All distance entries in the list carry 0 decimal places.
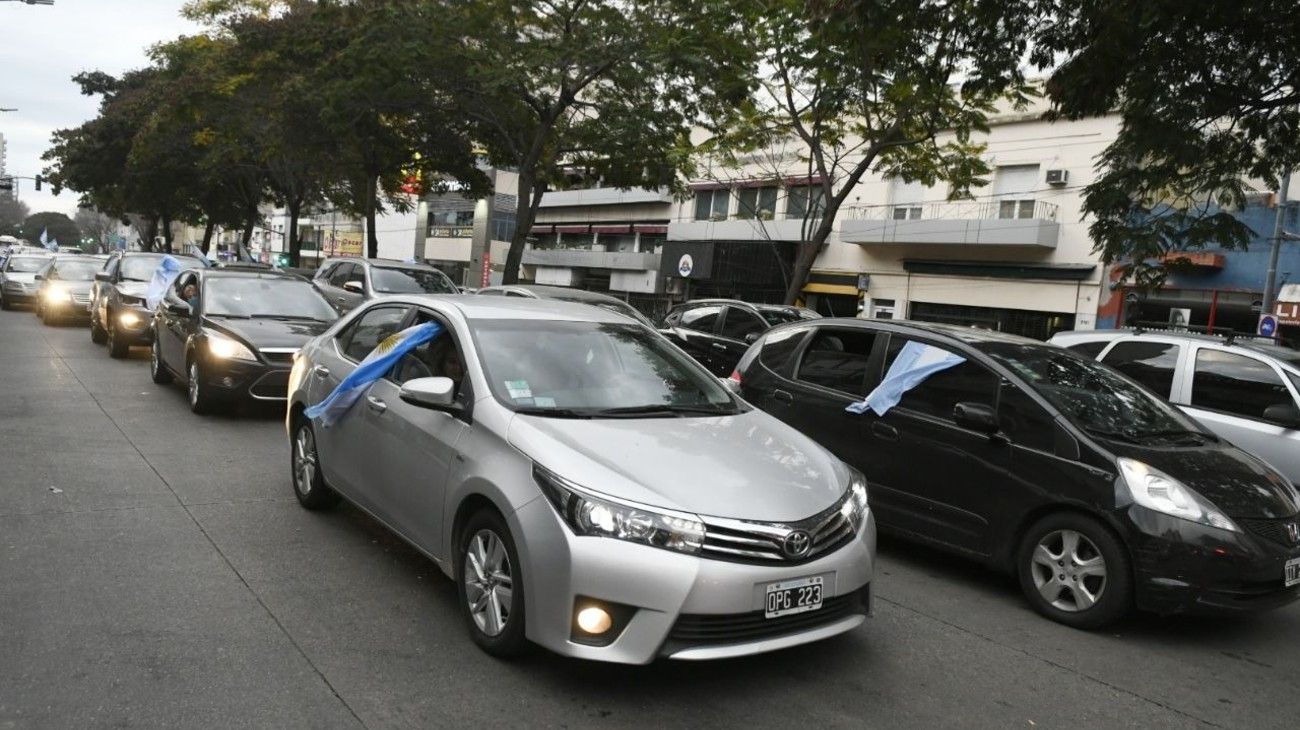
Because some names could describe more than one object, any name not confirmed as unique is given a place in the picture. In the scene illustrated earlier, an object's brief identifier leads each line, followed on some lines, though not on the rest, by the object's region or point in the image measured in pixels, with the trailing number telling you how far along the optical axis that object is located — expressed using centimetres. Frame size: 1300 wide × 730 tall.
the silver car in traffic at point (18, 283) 2444
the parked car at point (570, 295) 1347
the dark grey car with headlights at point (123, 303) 1421
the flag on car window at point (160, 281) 1402
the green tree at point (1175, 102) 827
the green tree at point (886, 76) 945
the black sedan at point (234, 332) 945
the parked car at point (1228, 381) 738
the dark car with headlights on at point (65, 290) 1977
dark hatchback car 478
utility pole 2198
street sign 2105
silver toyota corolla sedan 358
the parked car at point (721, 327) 1380
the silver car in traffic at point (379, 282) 1549
